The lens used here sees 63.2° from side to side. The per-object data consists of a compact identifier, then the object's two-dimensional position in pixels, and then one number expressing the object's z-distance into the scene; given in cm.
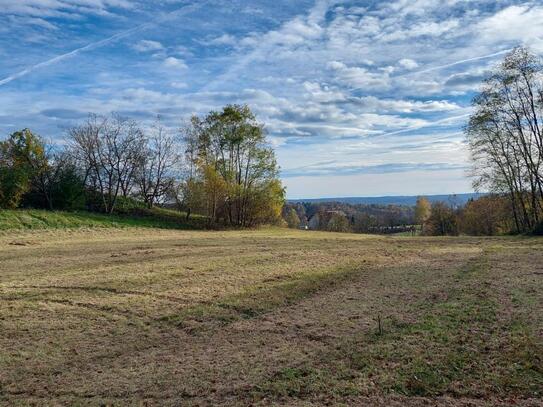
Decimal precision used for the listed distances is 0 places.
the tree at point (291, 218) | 7857
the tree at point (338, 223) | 8261
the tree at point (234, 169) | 4078
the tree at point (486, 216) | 3965
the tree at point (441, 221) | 6506
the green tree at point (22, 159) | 3406
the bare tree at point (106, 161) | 4103
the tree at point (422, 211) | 8292
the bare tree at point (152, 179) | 4538
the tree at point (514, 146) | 2948
